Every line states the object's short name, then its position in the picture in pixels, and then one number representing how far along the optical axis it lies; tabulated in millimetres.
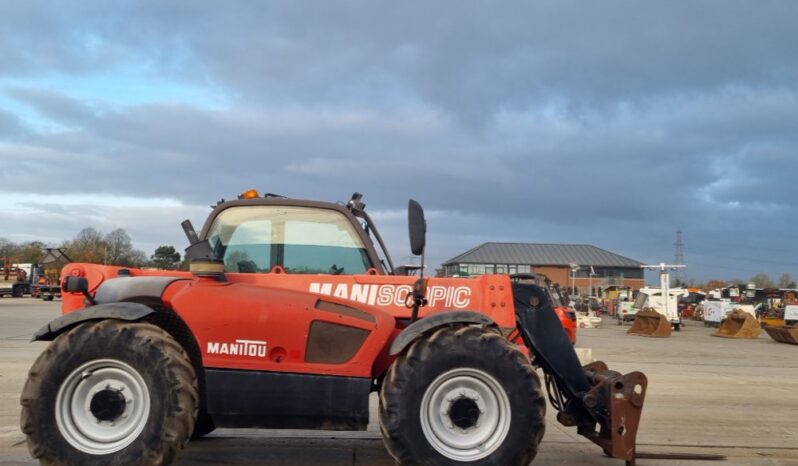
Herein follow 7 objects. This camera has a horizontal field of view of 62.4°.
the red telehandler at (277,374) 4293
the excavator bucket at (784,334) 27094
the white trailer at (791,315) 33750
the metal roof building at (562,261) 88438
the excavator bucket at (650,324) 29939
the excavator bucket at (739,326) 30625
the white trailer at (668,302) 34969
